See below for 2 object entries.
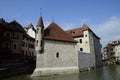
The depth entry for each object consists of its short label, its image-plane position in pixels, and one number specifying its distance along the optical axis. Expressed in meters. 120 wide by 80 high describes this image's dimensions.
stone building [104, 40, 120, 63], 42.96
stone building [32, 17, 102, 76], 16.00
